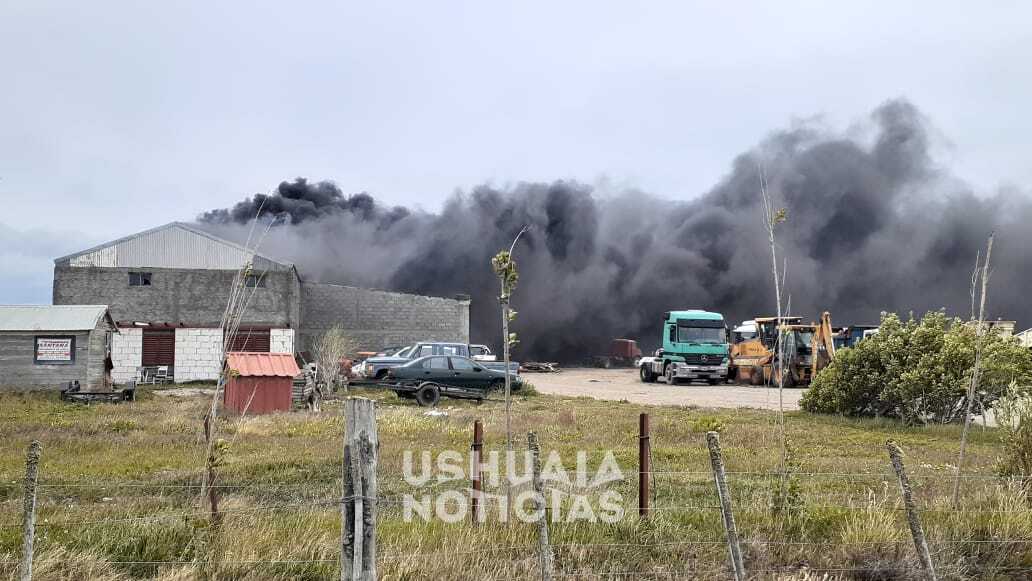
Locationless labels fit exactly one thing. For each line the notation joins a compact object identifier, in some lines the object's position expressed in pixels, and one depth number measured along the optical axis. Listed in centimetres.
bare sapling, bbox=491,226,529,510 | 590
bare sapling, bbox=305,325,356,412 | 2013
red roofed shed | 1806
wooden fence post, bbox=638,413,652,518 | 611
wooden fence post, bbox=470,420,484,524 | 589
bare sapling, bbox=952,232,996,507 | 668
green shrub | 1516
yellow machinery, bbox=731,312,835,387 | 2964
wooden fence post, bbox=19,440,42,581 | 427
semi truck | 3150
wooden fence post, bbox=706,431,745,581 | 462
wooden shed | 2356
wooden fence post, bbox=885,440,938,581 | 480
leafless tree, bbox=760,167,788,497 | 641
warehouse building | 3328
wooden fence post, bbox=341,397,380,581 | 398
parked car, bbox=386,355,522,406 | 2131
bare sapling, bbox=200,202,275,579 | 493
